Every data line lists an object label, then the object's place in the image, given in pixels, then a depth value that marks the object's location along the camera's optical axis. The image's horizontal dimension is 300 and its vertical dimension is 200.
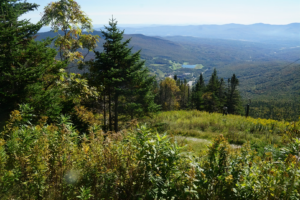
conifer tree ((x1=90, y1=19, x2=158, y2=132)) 10.81
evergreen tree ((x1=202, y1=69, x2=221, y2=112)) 41.58
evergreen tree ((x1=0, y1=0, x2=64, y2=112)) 6.35
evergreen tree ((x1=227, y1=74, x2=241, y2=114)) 44.72
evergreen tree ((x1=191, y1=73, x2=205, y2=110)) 41.25
